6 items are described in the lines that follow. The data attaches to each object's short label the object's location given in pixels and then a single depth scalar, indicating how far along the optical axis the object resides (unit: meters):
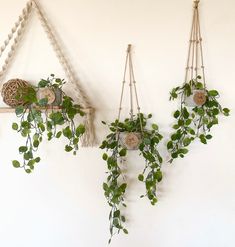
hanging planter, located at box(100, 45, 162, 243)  1.20
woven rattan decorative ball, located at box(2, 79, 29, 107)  1.17
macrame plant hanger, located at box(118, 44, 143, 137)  1.28
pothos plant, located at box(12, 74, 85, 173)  1.12
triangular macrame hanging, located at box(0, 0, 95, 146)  1.25
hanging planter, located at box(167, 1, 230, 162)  1.22
